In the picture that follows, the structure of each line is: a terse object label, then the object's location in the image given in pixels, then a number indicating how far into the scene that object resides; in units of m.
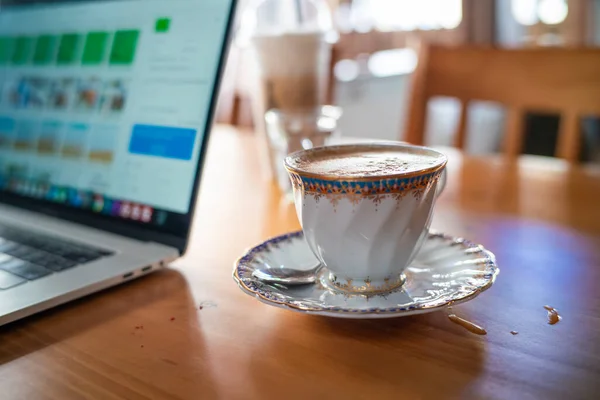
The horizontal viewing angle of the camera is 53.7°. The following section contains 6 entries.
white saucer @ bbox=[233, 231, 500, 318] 0.38
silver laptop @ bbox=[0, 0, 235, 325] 0.52
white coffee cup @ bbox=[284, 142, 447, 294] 0.39
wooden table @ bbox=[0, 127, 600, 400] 0.34
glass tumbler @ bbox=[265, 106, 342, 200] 0.78
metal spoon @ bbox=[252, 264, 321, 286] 0.43
